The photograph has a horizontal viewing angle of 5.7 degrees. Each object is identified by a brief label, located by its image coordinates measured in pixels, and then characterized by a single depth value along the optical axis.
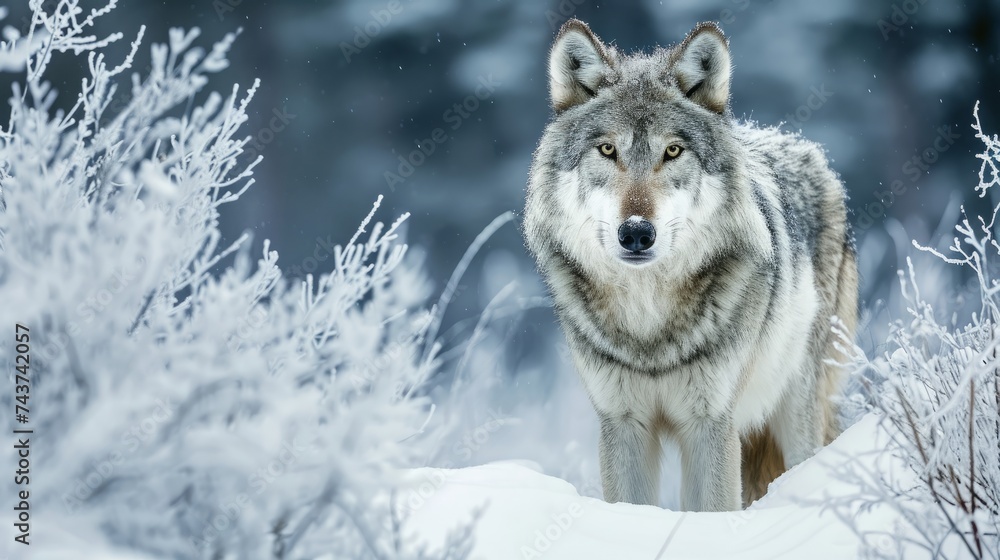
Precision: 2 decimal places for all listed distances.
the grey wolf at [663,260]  12.22
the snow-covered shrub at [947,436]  11.76
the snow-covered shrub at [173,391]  11.71
